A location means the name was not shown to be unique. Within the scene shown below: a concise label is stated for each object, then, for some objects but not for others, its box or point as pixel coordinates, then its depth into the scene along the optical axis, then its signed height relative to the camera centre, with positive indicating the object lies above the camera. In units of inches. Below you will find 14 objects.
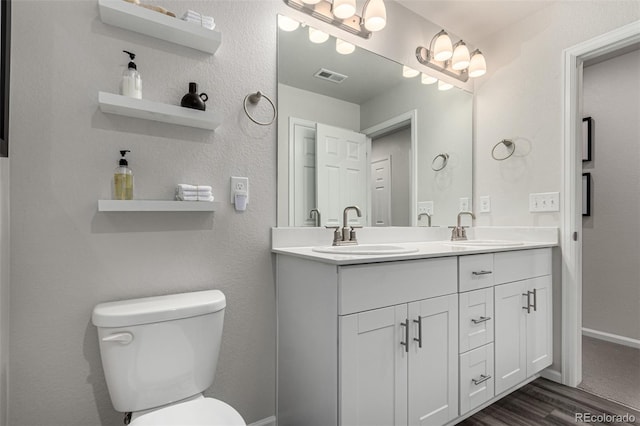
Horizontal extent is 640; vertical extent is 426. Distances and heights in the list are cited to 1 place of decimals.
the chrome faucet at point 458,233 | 89.4 -4.9
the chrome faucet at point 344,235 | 66.3 -4.2
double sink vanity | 46.0 -18.9
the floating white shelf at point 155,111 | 44.6 +14.8
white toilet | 39.6 -19.0
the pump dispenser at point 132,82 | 46.7 +18.9
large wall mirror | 64.7 +17.7
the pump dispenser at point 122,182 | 46.4 +4.4
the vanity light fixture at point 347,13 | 65.6 +41.7
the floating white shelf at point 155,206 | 44.9 +1.1
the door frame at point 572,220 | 76.6 -1.0
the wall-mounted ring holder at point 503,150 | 88.9 +18.4
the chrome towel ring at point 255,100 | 58.6 +20.7
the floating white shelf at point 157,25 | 45.4 +27.8
